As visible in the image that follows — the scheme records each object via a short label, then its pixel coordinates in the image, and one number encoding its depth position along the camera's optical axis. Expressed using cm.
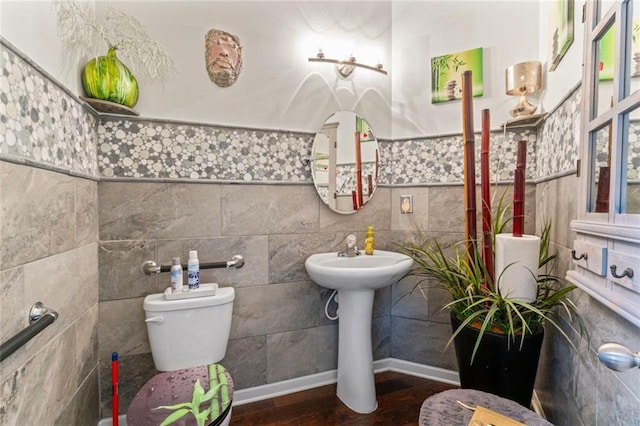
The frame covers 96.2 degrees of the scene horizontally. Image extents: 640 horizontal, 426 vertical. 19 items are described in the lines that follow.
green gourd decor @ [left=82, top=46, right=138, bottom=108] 127
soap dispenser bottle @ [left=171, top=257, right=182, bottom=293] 138
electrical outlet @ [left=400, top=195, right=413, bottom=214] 193
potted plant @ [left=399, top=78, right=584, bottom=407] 116
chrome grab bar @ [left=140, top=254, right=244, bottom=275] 145
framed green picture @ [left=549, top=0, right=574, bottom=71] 123
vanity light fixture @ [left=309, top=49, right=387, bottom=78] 179
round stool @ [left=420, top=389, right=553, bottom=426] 88
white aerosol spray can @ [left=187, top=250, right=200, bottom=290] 141
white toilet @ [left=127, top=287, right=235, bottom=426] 114
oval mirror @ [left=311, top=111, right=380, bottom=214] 181
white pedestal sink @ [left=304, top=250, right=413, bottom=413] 152
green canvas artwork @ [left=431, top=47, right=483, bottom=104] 176
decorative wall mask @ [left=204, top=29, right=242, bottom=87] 157
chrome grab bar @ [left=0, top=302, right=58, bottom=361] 72
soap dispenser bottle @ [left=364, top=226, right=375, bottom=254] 180
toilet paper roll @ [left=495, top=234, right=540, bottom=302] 119
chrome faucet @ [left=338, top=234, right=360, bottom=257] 176
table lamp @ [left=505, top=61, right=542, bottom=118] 152
